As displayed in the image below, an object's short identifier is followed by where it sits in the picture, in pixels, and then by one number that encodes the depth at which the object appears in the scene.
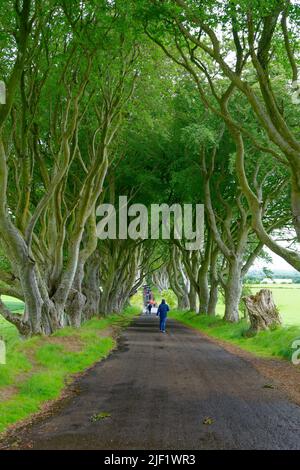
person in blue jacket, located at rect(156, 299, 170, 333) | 27.13
